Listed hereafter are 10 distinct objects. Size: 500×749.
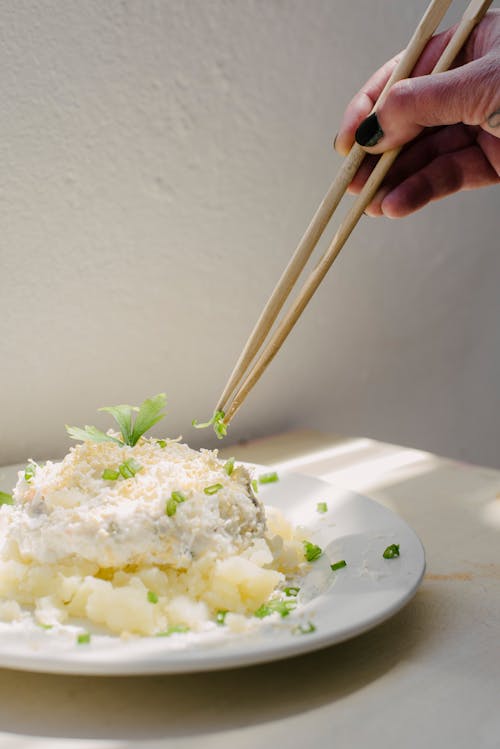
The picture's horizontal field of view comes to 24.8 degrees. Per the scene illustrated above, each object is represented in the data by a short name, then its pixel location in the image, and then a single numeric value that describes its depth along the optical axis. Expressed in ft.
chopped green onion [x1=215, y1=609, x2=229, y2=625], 1.31
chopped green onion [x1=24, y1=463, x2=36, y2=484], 1.50
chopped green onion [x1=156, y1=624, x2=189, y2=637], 1.26
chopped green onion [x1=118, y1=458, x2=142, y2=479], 1.46
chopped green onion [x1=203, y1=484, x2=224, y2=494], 1.45
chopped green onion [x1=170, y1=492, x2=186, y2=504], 1.40
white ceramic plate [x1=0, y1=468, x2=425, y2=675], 1.18
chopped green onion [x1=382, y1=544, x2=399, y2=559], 1.44
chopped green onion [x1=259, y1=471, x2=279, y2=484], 1.79
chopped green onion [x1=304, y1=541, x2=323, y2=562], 1.52
